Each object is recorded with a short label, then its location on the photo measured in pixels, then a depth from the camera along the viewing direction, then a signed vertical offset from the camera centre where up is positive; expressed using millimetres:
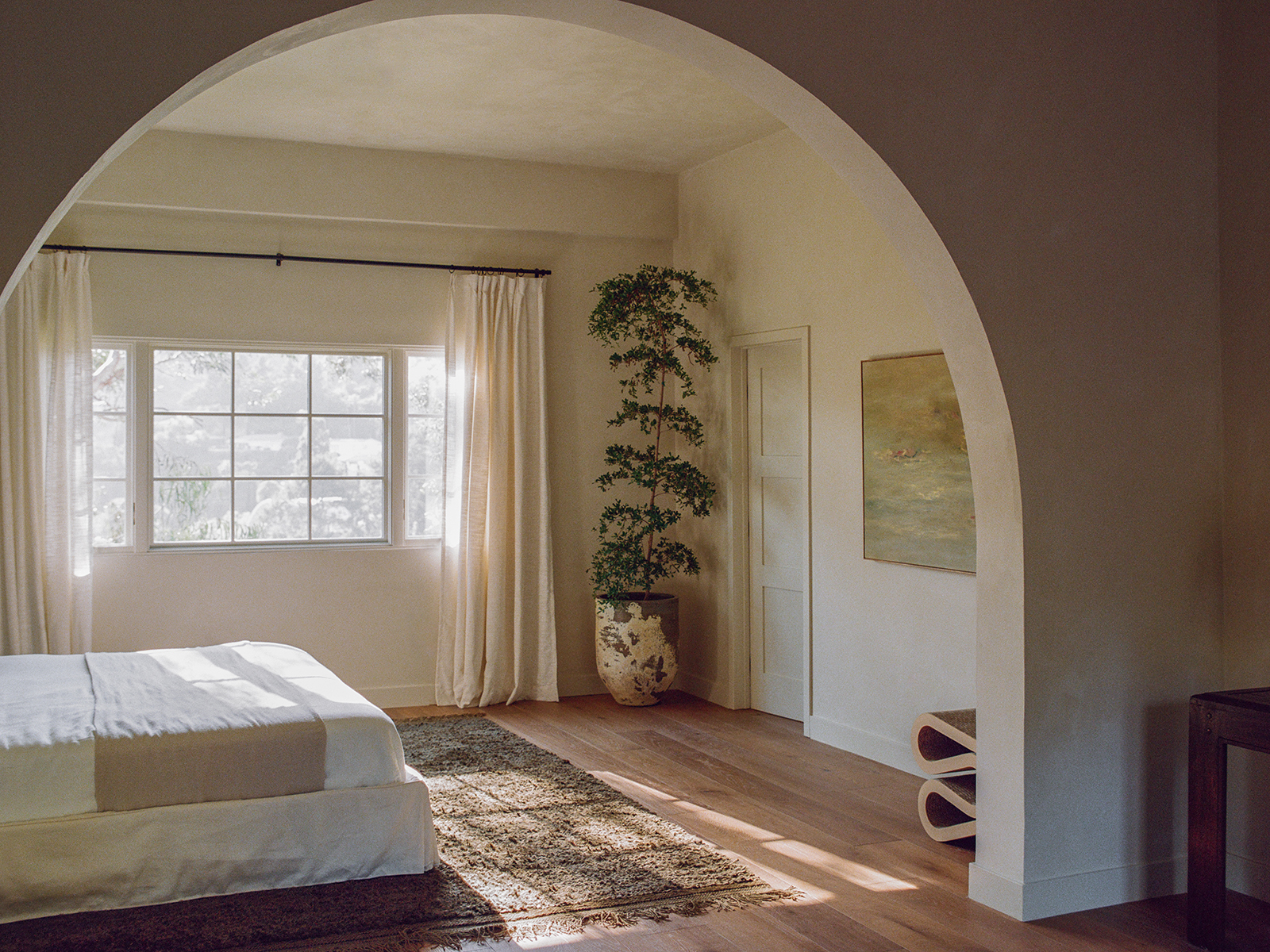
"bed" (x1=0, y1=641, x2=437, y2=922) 3021 -992
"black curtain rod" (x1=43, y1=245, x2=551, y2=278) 5559 +1184
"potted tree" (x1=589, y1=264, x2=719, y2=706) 5988 -214
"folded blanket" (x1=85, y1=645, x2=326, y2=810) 3121 -842
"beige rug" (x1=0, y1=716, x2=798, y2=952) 2969 -1334
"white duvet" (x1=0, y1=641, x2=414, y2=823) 3037 -791
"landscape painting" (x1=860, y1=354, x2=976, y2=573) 4488 -2
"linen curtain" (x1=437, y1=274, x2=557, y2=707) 6141 -209
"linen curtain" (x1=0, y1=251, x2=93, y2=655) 5277 +53
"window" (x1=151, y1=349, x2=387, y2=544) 5793 +135
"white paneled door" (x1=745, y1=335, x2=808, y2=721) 5738 -322
